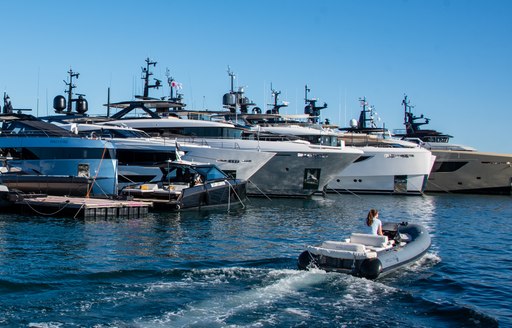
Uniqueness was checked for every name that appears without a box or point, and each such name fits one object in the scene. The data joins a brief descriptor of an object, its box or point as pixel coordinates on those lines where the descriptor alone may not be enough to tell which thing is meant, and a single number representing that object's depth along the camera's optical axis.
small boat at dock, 31.42
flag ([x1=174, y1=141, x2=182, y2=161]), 36.97
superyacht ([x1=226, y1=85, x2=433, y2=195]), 49.72
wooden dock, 27.17
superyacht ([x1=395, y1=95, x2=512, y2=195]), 56.16
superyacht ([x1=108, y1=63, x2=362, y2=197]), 41.34
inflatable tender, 14.94
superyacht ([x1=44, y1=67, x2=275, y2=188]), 39.38
